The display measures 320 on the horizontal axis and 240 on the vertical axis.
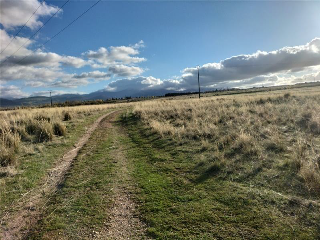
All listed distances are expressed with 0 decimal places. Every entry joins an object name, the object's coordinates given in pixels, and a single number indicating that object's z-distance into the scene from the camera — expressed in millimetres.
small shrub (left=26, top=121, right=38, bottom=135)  12327
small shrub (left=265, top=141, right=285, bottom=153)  7621
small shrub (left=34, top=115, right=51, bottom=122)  15834
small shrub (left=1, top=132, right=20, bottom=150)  8906
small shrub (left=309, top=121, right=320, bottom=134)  9425
